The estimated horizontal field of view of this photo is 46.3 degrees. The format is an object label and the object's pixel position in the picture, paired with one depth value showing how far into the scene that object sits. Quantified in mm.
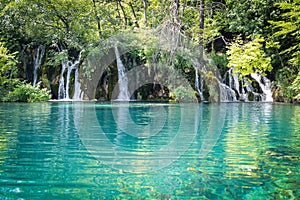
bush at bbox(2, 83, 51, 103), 22188
